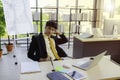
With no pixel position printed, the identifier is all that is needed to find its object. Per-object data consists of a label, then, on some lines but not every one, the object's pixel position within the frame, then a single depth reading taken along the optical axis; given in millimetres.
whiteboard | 4109
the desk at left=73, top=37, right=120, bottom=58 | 3543
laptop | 2059
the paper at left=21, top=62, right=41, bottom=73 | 1961
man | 2602
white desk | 1854
